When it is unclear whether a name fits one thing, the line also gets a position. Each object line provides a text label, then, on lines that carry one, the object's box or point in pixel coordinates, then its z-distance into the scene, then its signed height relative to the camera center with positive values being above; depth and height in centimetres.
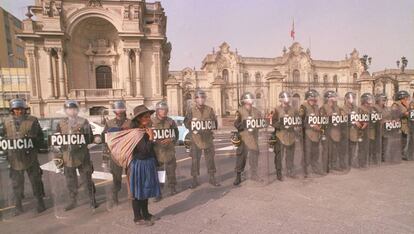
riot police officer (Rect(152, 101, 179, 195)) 452 -67
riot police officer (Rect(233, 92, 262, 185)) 504 -75
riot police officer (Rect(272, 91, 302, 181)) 514 -59
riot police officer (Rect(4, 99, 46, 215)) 392 -71
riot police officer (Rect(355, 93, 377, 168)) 575 -82
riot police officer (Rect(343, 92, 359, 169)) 562 -63
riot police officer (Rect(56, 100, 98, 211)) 388 -79
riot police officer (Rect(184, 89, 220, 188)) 499 -60
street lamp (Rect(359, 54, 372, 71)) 2545 +505
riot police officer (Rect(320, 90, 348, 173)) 543 -78
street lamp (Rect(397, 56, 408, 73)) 2473 +423
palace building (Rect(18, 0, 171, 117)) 2130 +603
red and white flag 3872 +1249
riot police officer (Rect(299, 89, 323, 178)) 527 -69
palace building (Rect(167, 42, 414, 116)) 3753 +665
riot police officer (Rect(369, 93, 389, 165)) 595 -98
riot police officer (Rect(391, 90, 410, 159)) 631 -34
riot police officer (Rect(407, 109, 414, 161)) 643 -112
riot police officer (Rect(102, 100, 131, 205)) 417 -86
